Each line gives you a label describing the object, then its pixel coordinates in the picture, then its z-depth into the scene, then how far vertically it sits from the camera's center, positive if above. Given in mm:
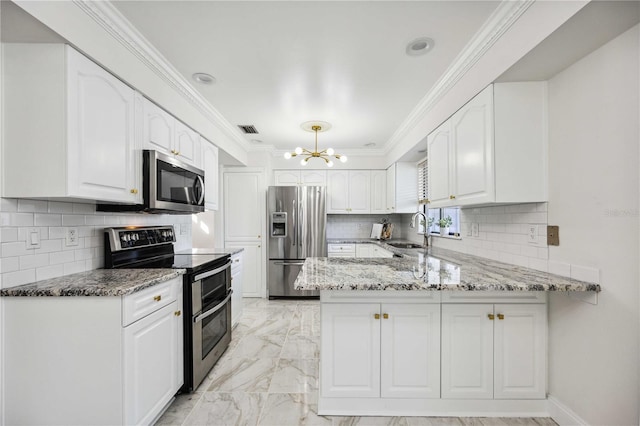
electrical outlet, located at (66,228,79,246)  1761 -148
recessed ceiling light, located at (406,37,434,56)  1899 +1169
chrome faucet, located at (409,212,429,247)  3652 -308
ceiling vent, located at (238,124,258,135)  3622 +1135
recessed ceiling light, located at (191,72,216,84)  2363 +1169
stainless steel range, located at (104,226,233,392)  1991 -546
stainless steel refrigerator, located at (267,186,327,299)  4426 -276
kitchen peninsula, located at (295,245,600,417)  1730 -848
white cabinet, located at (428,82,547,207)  1847 +464
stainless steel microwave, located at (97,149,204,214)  2006 +215
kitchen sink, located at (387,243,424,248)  3904 -451
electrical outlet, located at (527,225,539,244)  1904 -143
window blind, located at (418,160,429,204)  4160 +470
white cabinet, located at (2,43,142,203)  1429 +475
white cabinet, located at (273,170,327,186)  4859 +629
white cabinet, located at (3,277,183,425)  1420 -743
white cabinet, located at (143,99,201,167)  2098 +662
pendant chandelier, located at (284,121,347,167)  3425 +1110
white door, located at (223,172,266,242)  4539 +105
